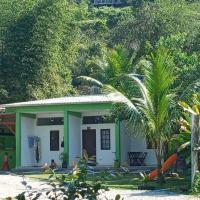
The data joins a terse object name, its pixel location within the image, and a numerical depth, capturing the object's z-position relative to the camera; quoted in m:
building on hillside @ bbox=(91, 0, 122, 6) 99.19
